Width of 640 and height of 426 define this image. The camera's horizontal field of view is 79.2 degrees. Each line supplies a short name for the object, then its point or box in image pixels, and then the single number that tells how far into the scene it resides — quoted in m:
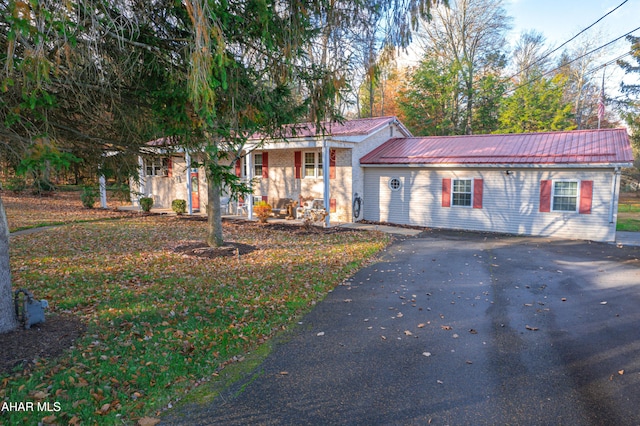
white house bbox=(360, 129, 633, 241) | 12.76
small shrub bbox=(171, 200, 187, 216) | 18.34
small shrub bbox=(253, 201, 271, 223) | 15.33
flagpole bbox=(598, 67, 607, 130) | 19.92
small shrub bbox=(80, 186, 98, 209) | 19.88
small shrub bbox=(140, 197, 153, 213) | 18.66
